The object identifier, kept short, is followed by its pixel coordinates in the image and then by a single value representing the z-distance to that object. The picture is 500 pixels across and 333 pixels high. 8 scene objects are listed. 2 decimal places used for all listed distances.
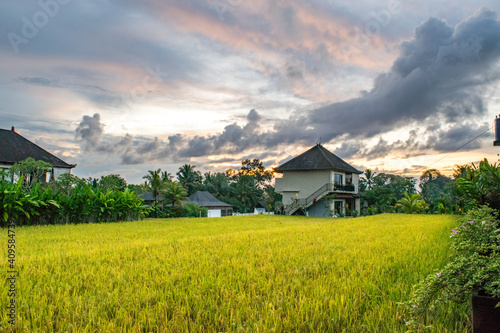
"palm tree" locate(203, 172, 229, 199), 62.90
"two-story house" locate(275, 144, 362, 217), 31.56
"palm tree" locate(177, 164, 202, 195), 61.97
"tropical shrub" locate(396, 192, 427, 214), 27.06
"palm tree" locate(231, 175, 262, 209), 61.88
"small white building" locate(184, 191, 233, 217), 47.85
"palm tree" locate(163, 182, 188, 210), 30.59
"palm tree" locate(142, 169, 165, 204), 31.20
